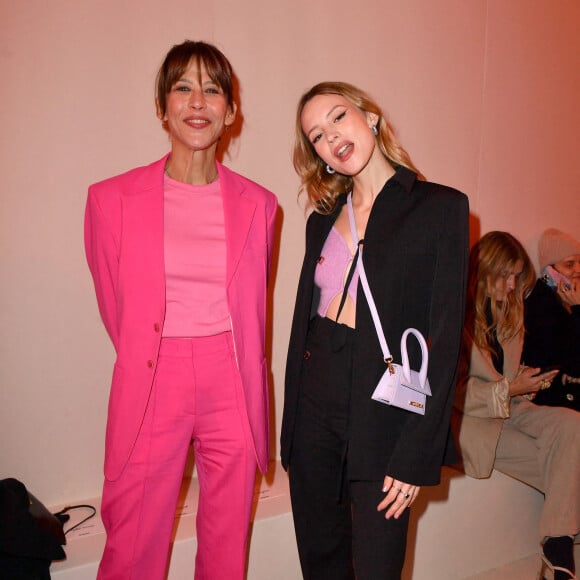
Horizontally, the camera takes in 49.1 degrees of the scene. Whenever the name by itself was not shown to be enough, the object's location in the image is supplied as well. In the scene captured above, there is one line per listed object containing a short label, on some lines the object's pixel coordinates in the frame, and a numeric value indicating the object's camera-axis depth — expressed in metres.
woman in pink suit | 1.93
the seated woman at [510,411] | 2.91
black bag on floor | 2.03
